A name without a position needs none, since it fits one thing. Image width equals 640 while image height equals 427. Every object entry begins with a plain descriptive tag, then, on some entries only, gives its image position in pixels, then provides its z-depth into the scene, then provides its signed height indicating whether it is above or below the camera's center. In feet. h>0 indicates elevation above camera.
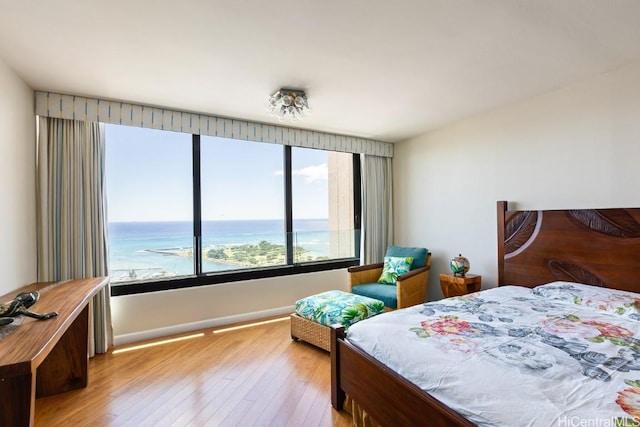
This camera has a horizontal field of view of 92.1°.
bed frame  4.62 -1.55
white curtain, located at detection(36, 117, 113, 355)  8.55 +0.26
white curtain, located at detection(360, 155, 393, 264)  14.19 +0.28
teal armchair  10.54 -2.63
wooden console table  3.87 -1.82
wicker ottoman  8.76 -2.93
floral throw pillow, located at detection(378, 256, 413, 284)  12.00 -2.19
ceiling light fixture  8.51 +3.15
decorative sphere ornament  10.51 -1.84
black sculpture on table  5.10 -1.59
